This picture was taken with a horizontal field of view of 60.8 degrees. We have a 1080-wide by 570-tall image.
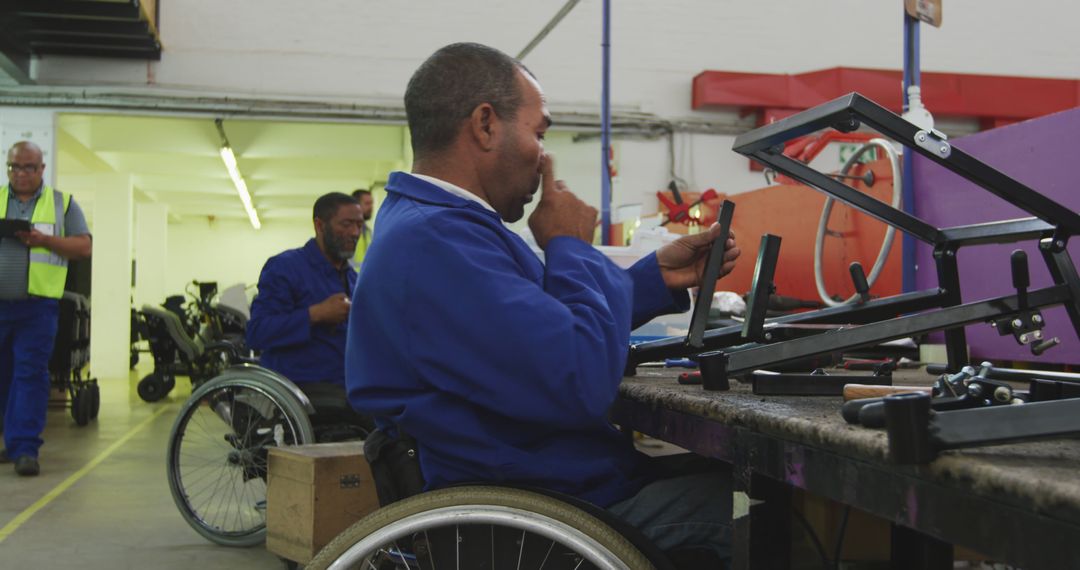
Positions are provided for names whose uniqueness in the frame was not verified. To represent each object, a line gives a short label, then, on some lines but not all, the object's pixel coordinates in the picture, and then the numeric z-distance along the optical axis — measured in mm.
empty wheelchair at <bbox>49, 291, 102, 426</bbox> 6156
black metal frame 1099
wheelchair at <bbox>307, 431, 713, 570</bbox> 961
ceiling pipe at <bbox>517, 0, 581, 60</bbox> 5164
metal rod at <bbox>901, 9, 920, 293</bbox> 2594
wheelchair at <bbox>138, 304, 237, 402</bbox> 8125
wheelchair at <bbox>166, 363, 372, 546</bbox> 2893
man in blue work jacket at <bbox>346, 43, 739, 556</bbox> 1085
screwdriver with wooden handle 992
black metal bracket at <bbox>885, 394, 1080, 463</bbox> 694
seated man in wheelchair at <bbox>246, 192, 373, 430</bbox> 3172
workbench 626
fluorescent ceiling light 9320
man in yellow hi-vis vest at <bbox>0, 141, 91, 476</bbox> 4277
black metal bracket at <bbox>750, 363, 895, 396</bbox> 1187
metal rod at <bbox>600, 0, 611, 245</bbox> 4793
